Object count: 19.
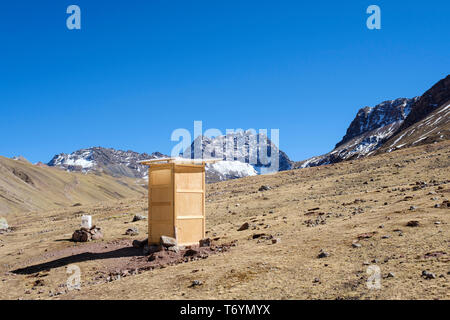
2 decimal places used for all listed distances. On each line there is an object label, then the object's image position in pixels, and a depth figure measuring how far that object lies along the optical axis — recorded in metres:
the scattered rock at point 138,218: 33.00
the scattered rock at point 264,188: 42.52
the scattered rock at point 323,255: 13.46
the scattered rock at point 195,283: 12.06
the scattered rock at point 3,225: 42.81
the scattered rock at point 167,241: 18.70
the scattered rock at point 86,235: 25.48
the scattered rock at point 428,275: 10.29
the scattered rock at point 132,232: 26.26
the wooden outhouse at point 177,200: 19.66
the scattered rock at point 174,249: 18.44
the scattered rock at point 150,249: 19.23
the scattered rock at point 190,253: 17.19
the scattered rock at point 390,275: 10.77
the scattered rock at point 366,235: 14.88
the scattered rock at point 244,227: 22.50
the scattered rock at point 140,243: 21.25
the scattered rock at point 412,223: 15.44
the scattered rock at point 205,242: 19.16
